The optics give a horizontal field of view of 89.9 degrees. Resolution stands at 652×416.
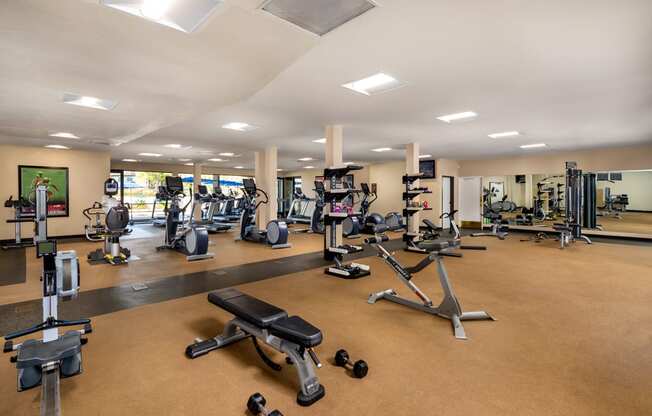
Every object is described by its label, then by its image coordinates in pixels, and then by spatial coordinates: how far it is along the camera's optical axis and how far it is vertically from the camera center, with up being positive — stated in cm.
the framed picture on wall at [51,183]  842 +58
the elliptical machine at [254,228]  733 -57
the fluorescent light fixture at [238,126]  610 +152
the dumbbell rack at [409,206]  771 -6
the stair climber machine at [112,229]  568 -42
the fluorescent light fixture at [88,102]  422 +141
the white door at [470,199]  1184 +15
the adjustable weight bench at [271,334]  197 -90
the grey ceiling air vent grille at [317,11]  212 +132
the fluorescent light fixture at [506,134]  687 +150
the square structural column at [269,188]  881 +44
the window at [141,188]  1333 +71
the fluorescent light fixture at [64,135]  654 +145
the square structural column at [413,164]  817 +101
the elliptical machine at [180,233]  604 -57
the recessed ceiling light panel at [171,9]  211 +131
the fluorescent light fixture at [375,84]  377 +146
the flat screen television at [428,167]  1160 +131
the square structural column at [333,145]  603 +109
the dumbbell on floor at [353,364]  219 -111
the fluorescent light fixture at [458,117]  539 +148
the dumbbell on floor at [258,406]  174 -110
